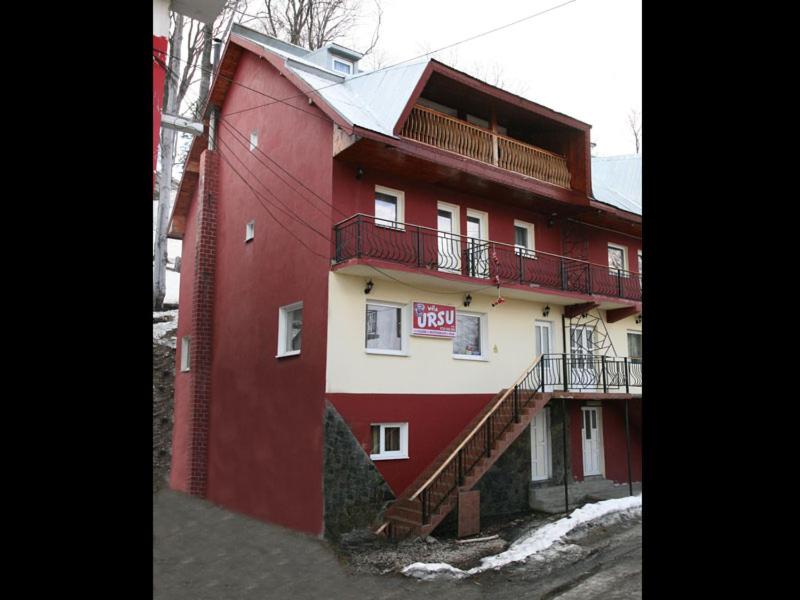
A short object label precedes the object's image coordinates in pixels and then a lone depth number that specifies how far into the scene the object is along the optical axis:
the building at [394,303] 12.79
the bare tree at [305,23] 24.14
